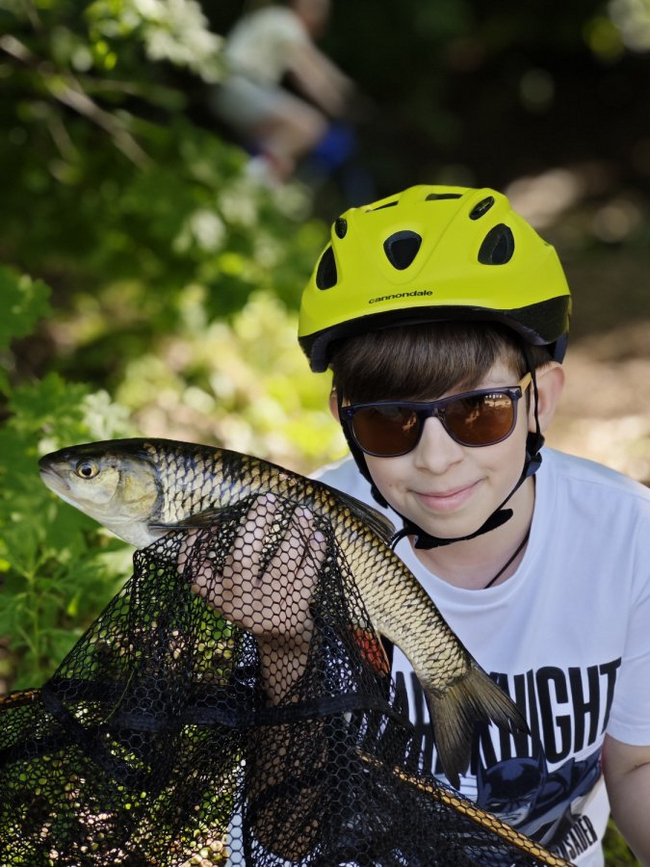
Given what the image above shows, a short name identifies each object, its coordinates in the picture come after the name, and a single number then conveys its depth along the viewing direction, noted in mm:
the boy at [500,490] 2193
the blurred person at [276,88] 8797
